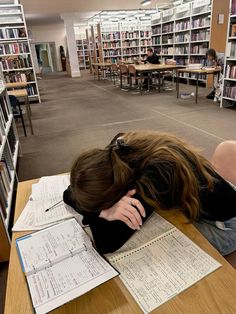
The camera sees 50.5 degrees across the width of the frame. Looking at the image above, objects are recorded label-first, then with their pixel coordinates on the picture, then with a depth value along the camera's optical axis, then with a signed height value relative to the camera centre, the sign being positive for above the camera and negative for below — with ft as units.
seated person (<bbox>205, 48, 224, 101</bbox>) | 17.12 -1.19
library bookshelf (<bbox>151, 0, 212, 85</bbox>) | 22.61 +1.47
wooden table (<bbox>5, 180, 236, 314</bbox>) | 1.92 -1.83
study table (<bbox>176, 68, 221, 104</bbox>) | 16.33 -1.52
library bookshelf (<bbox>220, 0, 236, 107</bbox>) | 14.24 -1.24
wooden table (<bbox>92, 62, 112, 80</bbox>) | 34.13 -1.88
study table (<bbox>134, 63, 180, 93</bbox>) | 20.75 -1.45
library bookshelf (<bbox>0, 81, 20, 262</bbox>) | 5.09 -2.90
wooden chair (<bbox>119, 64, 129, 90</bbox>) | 23.37 -1.58
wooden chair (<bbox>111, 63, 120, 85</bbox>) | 32.23 -2.84
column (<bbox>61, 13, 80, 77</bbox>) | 36.44 +1.77
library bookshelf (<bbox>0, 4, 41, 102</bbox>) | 18.38 +1.07
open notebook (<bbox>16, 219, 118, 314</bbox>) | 2.05 -1.79
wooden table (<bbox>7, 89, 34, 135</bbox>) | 12.39 -1.58
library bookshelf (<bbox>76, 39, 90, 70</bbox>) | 50.75 +0.32
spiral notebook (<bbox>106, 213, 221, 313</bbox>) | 2.04 -1.81
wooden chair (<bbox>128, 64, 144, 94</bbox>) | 21.69 -1.78
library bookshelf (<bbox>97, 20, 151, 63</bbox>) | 34.47 +1.68
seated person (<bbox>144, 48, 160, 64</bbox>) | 26.04 -0.87
